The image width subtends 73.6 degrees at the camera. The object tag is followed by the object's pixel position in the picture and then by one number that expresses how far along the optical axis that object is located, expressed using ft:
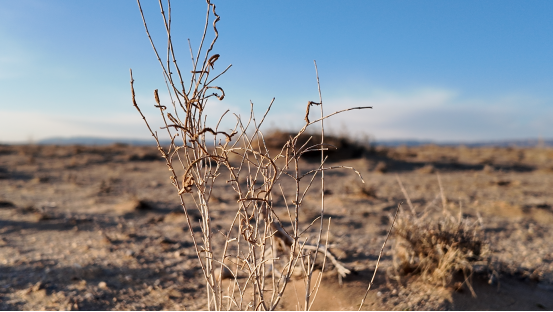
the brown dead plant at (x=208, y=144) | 4.01
